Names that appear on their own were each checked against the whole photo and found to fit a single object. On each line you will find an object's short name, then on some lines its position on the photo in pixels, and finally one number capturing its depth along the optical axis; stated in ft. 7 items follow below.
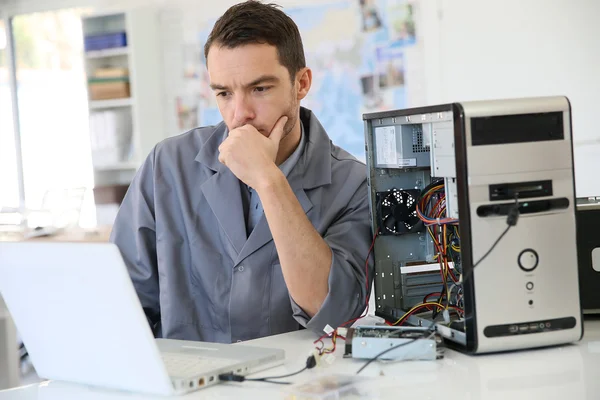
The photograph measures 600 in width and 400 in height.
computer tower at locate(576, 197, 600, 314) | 7.93
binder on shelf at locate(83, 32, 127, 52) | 25.58
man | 8.29
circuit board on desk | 7.02
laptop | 6.45
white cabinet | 25.51
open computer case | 6.96
